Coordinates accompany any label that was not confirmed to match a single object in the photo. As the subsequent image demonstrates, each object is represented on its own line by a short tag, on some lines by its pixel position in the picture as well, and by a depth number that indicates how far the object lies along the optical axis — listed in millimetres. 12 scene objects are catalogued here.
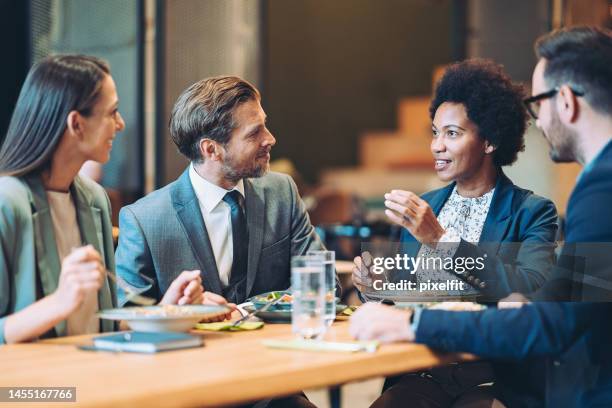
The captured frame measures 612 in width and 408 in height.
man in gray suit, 4062
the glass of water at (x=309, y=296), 3657
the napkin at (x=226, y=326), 3765
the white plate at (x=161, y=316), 3614
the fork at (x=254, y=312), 3787
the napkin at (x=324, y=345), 3543
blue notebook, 3525
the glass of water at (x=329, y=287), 3759
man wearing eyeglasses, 3550
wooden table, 3292
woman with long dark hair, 3568
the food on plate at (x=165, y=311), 3630
